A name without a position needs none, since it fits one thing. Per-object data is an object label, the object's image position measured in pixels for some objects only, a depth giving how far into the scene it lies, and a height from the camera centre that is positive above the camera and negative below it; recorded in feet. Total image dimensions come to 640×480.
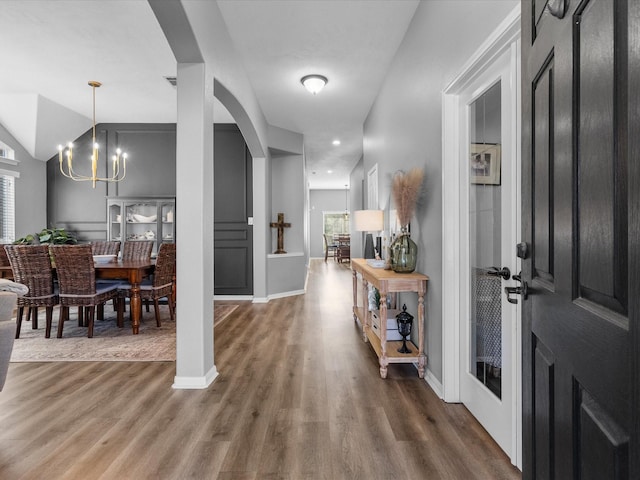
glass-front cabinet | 19.48 +1.14
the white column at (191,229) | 8.39 +0.26
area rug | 10.46 -3.27
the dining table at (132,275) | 12.66 -1.19
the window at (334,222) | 49.16 +2.37
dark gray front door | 1.79 +0.01
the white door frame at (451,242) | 7.46 -0.05
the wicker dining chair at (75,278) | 11.88 -1.22
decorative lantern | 9.05 -2.13
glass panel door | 6.22 -0.01
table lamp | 12.54 +0.67
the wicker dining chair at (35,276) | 12.02 -1.17
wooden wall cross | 21.18 +0.75
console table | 8.58 -1.66
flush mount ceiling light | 13.52 +5.85
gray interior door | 19.94 +1.64
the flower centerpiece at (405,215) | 8.96 +0.62
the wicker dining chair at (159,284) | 13.46 -1.63
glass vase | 9.12 -0.38
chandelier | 19.26 +3.66
